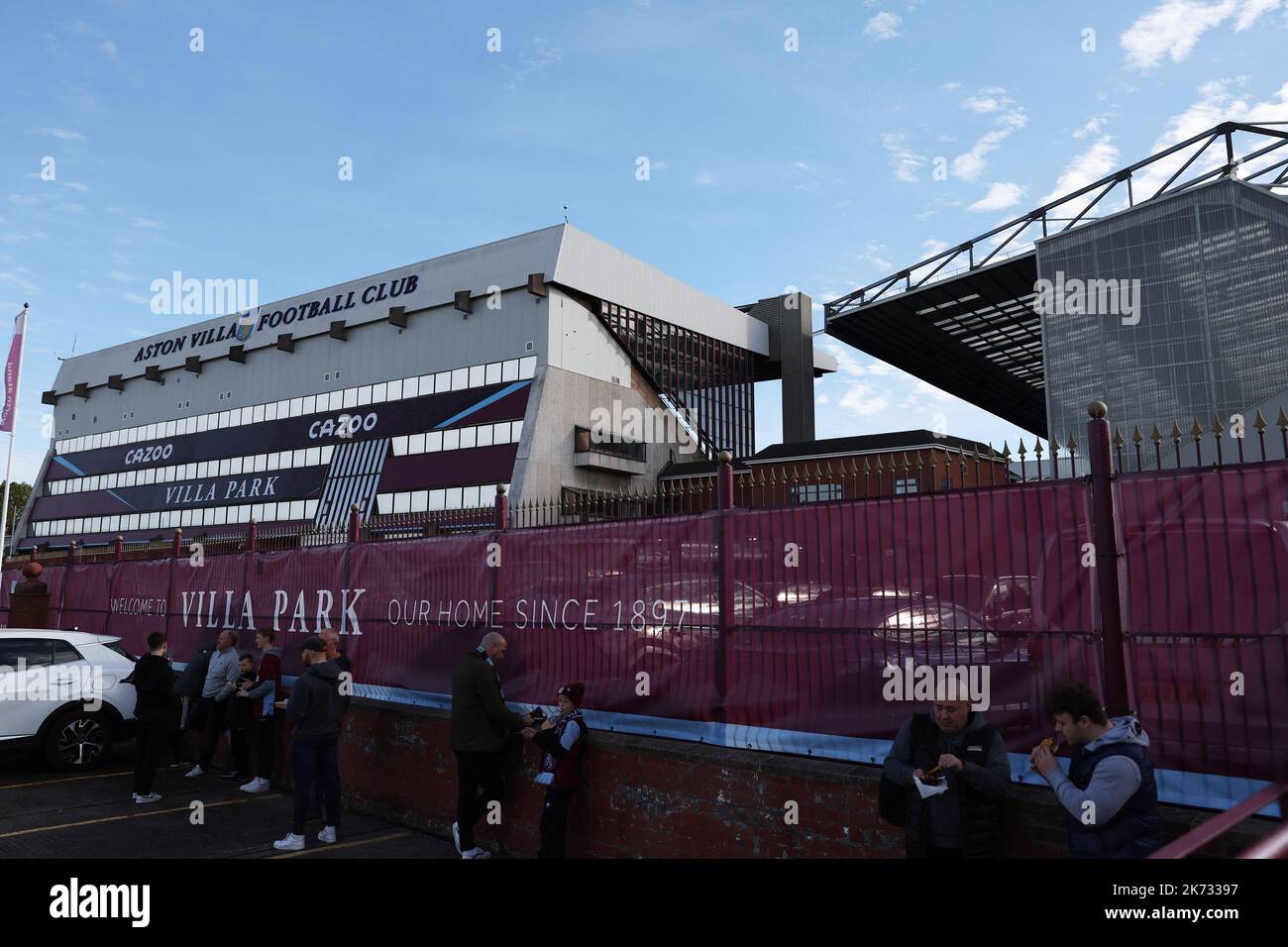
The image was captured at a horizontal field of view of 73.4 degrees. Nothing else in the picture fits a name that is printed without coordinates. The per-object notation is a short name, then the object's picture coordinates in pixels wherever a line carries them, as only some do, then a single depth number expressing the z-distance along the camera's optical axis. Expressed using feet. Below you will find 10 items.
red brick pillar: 48.70
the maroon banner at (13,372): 72.28
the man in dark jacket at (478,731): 22.34
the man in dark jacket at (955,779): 13.97
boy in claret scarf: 20.83
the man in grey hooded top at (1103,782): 12.40
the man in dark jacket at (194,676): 34.53
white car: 33.17
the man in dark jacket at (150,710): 29.12
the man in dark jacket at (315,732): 24.25
